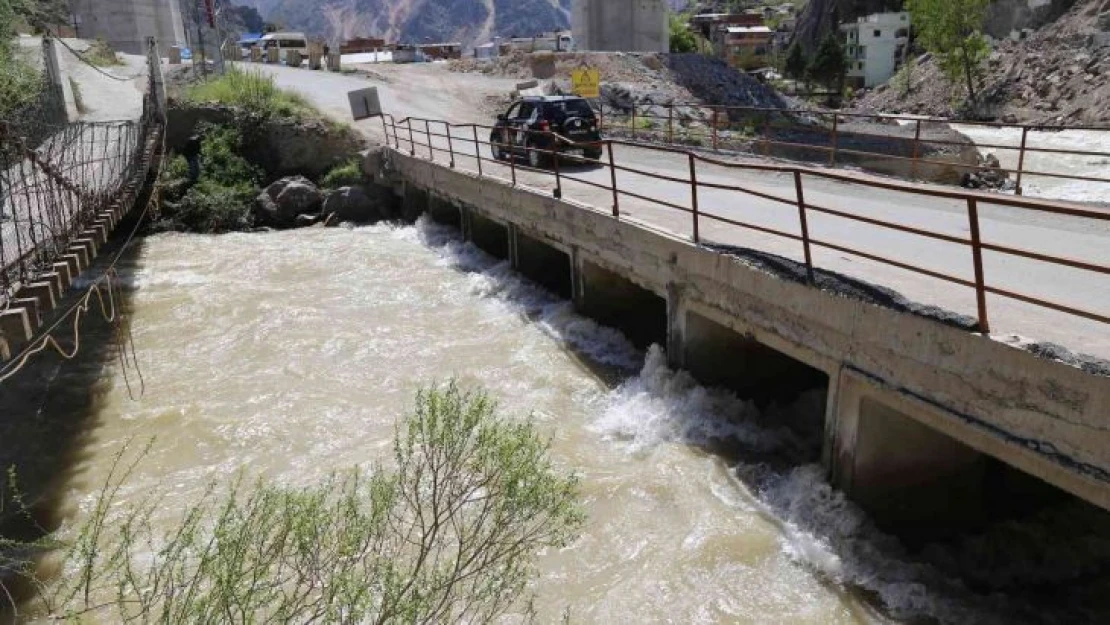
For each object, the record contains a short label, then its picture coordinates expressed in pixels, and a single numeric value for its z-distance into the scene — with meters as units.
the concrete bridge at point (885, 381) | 5.25
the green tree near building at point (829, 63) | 81.50
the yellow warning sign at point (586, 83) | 26.78
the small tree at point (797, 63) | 86.69
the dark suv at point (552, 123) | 17.69
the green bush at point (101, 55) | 39.88
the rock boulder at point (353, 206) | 22.08
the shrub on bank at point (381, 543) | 4.09
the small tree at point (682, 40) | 70.49
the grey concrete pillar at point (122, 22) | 54.75
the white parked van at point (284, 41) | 63.42
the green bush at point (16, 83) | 19.84
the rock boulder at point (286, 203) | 22.25
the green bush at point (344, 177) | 23.71
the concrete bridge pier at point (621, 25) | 48.81
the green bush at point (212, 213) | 22.03
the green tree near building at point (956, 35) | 59.78
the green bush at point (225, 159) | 23.48
